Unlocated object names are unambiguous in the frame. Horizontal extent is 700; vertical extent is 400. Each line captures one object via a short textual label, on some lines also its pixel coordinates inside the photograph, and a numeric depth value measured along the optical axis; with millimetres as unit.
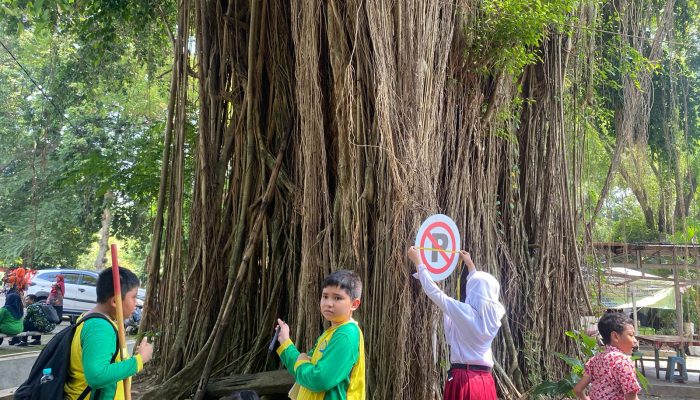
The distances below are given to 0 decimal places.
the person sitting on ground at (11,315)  8898
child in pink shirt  3162
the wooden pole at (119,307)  2346
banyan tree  4055
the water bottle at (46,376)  2217
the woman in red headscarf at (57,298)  11858
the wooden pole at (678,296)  9508
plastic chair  9099
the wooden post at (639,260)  10476
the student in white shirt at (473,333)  3330
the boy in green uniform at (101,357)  2209
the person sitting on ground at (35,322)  9338
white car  13695
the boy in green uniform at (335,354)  2322
